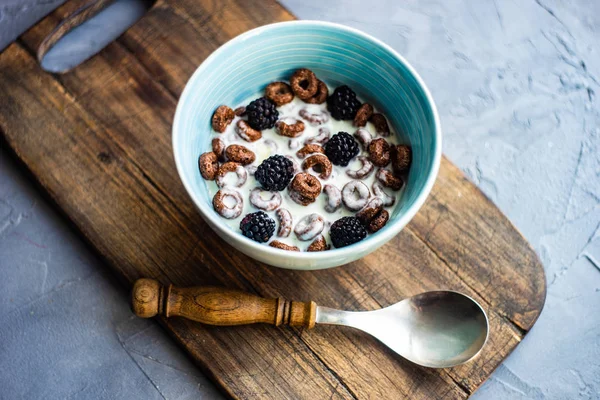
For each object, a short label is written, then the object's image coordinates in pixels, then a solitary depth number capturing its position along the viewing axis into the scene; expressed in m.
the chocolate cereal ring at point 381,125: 0.53
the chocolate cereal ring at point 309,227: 0.49
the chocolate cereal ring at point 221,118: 0.52
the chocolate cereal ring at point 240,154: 0.51
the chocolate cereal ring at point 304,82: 0.53
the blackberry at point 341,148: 0.50
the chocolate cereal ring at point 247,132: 0.52
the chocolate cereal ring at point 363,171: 0.51
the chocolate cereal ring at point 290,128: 0.52
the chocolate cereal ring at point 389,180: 0.51
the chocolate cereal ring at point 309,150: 0.51
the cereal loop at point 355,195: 0.50
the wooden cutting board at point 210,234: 0.51
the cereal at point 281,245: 0.49
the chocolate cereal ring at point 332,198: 0.50
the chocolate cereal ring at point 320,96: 0.53
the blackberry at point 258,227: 0.49
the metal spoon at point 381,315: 0.50
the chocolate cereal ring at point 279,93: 0.53
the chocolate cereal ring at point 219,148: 0.51
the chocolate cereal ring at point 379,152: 0.51
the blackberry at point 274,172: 0.49
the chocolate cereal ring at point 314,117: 0.52
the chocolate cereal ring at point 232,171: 0.51
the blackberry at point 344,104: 0.52
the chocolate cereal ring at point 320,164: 0.50
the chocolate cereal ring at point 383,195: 0.51
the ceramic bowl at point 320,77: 0.47
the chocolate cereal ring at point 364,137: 0.52
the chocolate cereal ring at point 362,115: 0.53
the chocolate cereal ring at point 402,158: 0.51
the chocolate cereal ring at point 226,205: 0.50
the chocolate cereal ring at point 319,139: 0.52
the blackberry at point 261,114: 0.52
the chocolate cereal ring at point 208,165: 0.51
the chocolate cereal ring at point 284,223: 0.50
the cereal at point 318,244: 0.49
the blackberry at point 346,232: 0.49
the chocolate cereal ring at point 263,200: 0.50
